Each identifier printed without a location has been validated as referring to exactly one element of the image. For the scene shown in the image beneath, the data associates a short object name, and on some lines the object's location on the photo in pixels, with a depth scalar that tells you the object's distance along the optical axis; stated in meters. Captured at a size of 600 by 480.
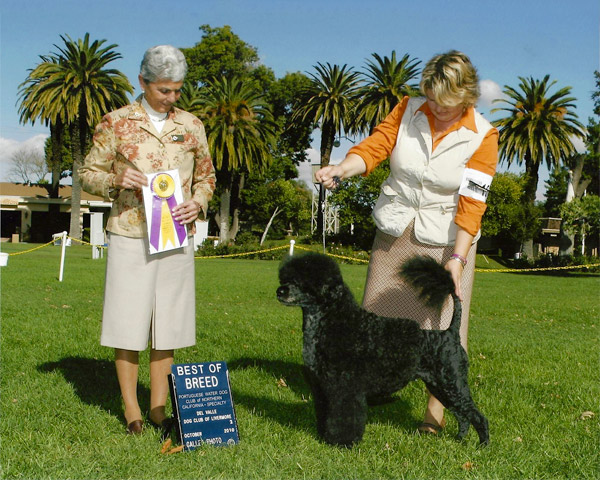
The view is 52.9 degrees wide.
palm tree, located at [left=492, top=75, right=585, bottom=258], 37.16
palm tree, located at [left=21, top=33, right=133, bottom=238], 39.69
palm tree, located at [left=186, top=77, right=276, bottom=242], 39.12
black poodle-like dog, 3.36
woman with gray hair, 3.70
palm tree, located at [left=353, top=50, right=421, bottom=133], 40.75
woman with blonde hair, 3.58
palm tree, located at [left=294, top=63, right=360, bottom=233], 42.94
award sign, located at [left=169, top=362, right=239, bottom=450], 3.53
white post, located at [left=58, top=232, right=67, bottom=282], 14.02
